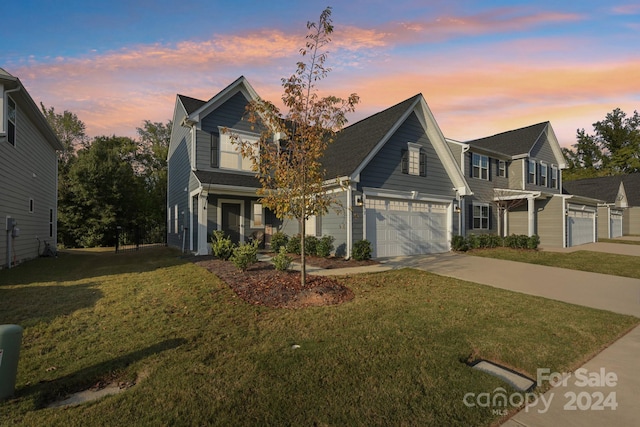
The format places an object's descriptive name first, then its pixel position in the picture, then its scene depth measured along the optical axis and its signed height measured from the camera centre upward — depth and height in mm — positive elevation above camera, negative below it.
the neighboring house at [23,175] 10203 +1758
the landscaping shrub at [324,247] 12211 -1055
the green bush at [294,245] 13062 -1067
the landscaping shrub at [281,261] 8414 -1114
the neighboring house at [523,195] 18625 +1557
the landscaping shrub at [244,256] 8516 -1013
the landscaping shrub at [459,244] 15367 -1160
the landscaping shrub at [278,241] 13434 -910
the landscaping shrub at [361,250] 11742 -1141
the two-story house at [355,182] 12680 +1701
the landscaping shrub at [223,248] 10430 -951
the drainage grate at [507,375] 3334 -1761
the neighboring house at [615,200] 26812 +2050
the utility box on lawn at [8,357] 2916 -1315
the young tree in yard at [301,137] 6914 +1877
